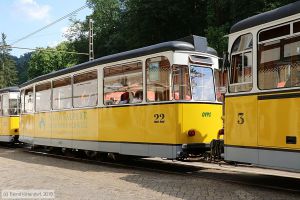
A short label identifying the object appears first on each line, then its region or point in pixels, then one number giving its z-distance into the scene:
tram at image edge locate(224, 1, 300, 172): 8.34
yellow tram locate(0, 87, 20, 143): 23.59
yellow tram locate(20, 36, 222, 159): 11.59
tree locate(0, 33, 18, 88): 100.81
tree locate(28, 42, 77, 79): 73.72
